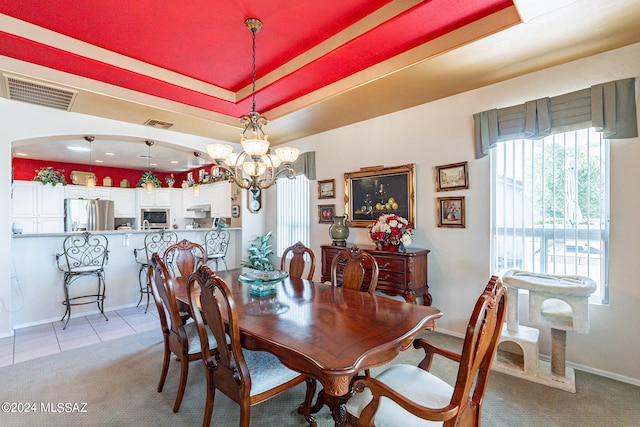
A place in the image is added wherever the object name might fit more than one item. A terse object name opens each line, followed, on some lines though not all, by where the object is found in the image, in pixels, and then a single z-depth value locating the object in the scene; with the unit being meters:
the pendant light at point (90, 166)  4.00
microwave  8.00
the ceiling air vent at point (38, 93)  2.89
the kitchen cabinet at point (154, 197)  8.02
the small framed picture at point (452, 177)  3.17
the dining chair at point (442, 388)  1.10
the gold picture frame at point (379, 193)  3.60
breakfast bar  3.58
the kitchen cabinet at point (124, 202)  7.68
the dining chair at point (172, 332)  1.91
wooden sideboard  3.10
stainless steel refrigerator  6.89
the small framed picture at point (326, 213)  4.52
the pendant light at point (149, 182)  5.87
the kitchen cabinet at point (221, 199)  6.42
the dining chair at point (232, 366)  1.46
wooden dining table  1.25
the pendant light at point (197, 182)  5.01
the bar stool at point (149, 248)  4.34
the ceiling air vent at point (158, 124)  4.03
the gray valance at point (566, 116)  2.30
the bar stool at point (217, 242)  5.13
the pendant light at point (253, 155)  2.46
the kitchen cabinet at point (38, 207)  6.27
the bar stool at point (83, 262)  3.68
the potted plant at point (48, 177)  5.16
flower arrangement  3.22
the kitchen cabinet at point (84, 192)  7.01
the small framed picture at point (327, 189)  4.50
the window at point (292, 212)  4.98
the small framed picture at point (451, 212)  3.20
